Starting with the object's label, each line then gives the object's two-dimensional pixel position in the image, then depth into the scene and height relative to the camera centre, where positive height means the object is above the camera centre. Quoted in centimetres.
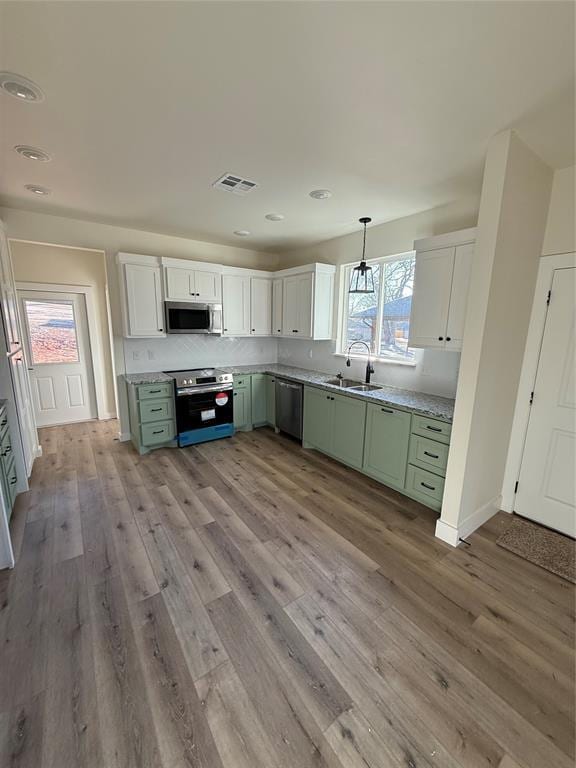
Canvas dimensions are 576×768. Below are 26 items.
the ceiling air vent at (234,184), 247 +114
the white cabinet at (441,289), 248 +32
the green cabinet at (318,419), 362 -110
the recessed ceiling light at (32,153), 208 +113
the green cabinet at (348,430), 323 -110
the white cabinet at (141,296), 374 +33
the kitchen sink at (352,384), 360 -70
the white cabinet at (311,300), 413 +34
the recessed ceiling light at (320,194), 269 +115
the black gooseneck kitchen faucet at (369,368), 371 -49
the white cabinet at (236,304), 447 +29
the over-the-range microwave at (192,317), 405 +8
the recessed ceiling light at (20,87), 148 +113
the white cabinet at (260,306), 471 +28
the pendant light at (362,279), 348 +58
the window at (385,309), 346 +21
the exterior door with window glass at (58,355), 452 -50
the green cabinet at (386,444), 284 -110
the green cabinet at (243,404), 443 -113
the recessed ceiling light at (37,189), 271 +115
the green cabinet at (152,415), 373 -111
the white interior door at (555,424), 236 -74
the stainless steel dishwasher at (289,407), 406 -109
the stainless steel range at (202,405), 392 -105
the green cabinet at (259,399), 458 -109
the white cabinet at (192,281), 399 +55
